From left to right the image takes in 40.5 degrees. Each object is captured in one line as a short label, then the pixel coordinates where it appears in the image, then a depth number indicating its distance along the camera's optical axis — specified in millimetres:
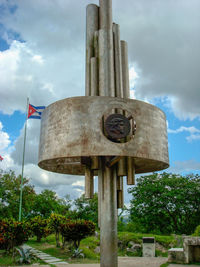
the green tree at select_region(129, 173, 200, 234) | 31984
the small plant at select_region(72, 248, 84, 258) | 16234
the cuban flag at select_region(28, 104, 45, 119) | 23094
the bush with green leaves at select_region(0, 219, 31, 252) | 16141
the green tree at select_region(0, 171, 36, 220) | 36469
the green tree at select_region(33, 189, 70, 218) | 47500
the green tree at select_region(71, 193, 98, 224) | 46188
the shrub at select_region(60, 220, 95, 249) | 16781
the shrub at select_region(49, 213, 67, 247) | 19962
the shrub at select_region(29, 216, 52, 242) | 24359
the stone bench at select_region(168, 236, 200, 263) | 13352
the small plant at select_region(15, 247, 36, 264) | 14500
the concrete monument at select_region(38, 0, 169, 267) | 10844
